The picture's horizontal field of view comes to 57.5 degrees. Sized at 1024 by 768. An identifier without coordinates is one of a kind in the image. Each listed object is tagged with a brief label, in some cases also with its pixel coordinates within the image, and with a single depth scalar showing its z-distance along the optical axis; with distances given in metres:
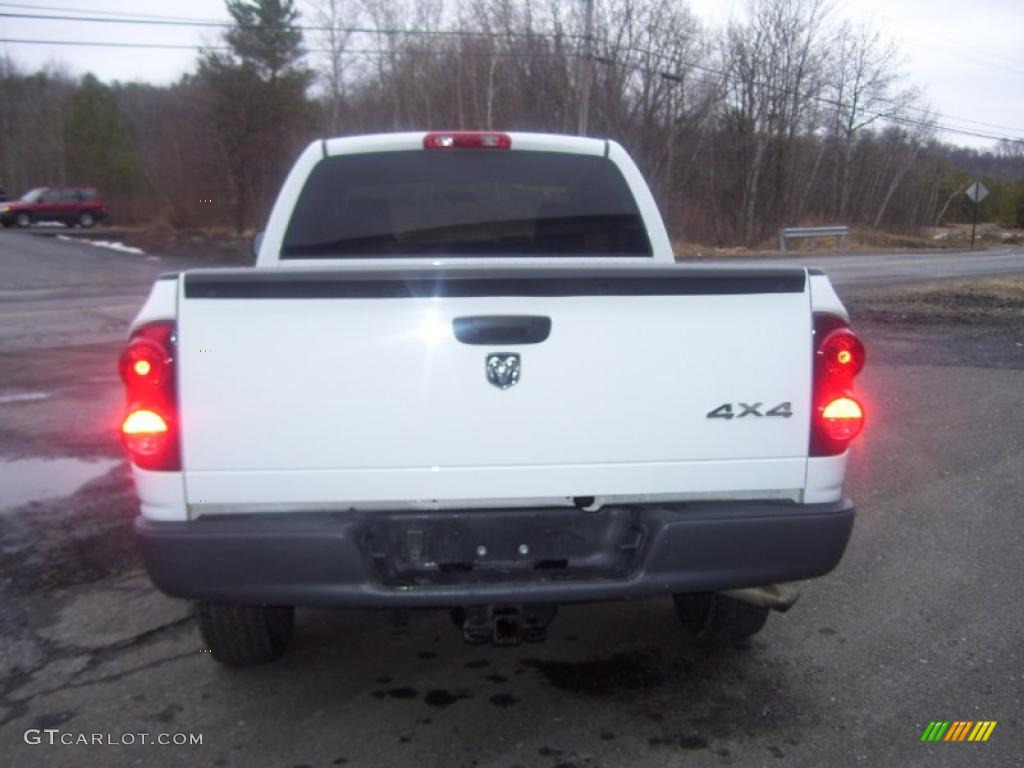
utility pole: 28.14
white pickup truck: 2.74
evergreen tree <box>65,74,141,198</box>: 56.00
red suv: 43.09
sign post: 44.09
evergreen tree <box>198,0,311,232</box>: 39.53
